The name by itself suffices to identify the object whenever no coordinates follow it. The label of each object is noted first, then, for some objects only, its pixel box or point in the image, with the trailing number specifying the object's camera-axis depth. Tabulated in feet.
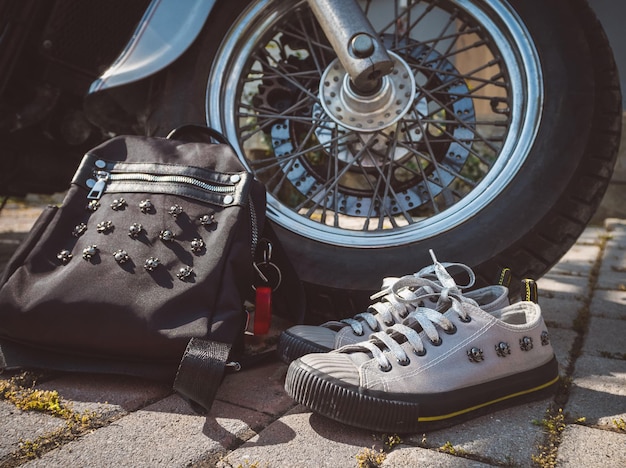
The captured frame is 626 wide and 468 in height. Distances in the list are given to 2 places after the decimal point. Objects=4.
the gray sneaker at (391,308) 3.66
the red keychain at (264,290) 4.29
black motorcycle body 4.45
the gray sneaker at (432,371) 3.05
